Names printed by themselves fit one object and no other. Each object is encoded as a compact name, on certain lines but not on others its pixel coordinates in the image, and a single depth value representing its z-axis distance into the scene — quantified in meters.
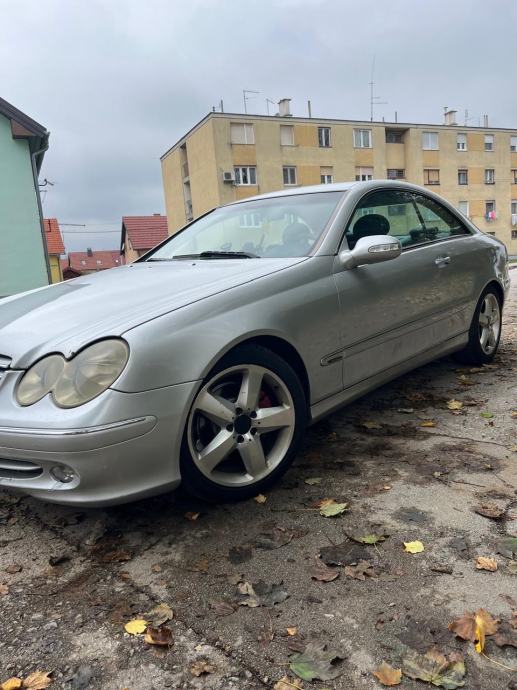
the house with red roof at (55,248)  30.64
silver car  2.00
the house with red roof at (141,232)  43.81
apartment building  33.56
